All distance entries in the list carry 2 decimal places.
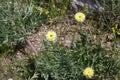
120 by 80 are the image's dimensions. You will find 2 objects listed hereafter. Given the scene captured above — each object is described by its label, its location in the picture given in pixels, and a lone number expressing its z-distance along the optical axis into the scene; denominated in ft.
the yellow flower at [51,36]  6.43
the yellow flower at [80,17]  6.60
